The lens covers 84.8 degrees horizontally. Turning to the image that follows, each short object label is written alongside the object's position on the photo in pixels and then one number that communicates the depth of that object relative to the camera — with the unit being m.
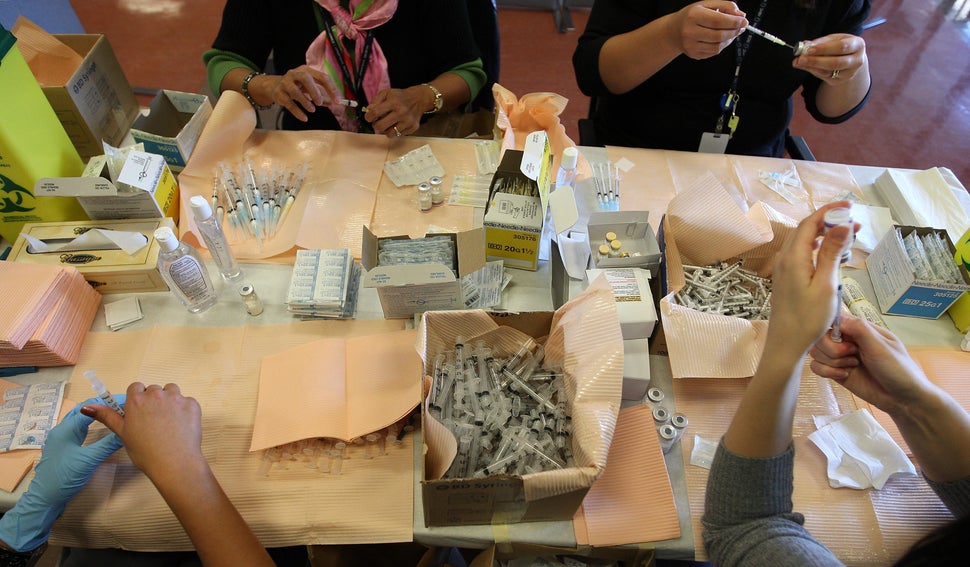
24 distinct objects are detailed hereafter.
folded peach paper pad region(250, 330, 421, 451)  1.11
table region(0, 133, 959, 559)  1.03
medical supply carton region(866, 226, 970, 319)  1.29
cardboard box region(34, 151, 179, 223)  1.34
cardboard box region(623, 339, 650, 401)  1.14
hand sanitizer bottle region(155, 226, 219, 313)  1.20
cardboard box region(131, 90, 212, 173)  1.58
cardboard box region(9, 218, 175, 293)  1.31
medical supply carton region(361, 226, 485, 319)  1.16
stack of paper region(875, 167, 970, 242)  1.55
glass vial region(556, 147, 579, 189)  1.51
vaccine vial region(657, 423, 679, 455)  1.10
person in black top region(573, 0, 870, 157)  1.48
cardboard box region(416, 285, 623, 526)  0.90
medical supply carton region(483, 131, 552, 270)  1.31
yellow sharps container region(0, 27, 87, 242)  1.29
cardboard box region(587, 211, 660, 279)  1.29
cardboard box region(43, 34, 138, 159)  1.55
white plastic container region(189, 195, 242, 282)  1.22
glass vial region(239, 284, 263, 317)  1.28
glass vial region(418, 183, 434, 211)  1.55
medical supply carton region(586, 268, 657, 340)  1.19
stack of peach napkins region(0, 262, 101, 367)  1.13
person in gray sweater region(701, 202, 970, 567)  0.87
